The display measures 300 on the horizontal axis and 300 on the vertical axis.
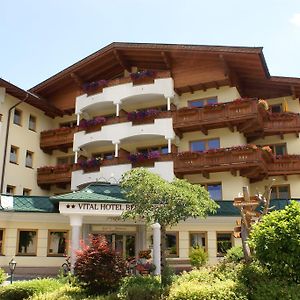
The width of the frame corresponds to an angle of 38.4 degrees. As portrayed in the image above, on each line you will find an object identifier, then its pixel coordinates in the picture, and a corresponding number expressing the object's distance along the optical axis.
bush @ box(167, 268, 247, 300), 11.52
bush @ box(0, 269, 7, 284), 16.44
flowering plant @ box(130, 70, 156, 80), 30.95
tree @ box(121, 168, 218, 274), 16.12
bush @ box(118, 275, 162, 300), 12.84
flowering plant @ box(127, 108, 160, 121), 29.84
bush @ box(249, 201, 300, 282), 11.83
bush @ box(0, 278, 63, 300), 14.60
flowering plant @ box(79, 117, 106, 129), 31.44
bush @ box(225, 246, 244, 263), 16.23
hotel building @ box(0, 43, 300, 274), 24.41
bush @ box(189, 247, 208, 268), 22.59
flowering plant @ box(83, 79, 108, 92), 32.47
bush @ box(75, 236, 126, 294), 14.30
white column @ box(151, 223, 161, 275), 20.89
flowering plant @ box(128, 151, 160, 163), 28.67
